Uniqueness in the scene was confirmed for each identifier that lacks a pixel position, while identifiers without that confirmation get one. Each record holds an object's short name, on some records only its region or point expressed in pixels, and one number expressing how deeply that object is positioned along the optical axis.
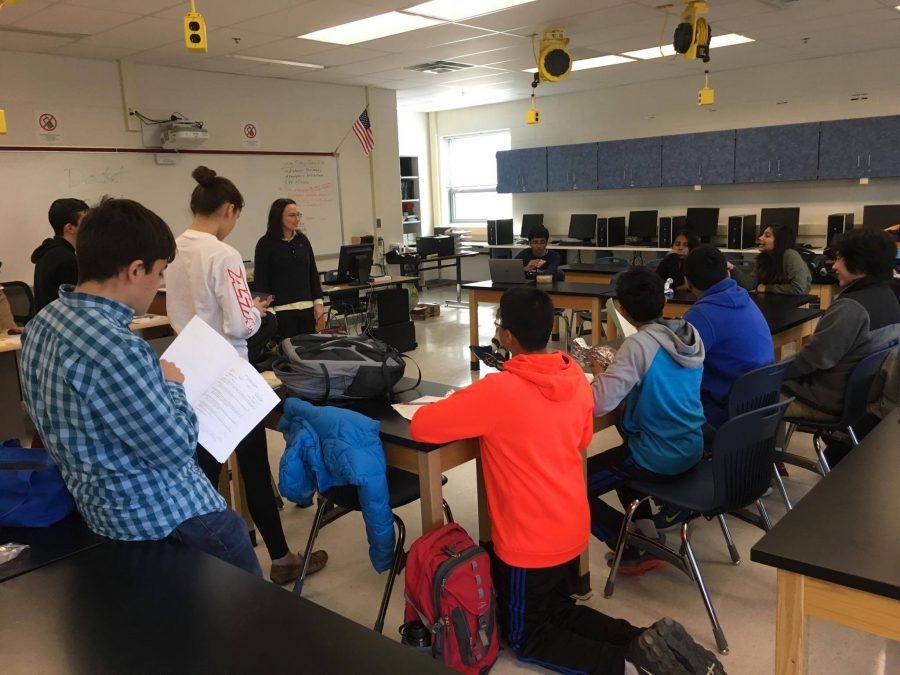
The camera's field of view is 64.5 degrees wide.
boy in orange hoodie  1.99
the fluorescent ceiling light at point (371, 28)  5.42
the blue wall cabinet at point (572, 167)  9.52
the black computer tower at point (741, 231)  8.00
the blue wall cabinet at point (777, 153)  7.76
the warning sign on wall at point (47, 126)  5.96
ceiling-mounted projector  6.55
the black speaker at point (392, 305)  6.61
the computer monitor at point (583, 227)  9.68
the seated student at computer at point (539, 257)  6.46
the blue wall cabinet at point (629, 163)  8.92
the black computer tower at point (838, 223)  7.52
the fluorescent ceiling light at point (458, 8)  5.09
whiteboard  5.92
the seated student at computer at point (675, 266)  5.25
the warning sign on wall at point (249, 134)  7.46
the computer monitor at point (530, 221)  10.40
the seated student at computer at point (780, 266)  4.71
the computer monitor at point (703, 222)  8.55
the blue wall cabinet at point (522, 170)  10.05
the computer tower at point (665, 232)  8.81
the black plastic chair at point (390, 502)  2.29
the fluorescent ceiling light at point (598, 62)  7.29
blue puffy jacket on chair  2.11
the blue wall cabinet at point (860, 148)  7.25
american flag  8.47
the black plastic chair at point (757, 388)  2.51
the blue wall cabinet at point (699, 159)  8.36
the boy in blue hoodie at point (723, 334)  2.88
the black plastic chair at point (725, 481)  2.14
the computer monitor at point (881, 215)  7.21
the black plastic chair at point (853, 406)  2.89
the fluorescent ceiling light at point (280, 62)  6.50
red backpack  1.93
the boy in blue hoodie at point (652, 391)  2.40
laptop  6.06
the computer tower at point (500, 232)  10.10
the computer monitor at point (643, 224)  9.08
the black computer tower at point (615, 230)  9.20
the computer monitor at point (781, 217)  7.97
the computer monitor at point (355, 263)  6.55
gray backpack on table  2.41
